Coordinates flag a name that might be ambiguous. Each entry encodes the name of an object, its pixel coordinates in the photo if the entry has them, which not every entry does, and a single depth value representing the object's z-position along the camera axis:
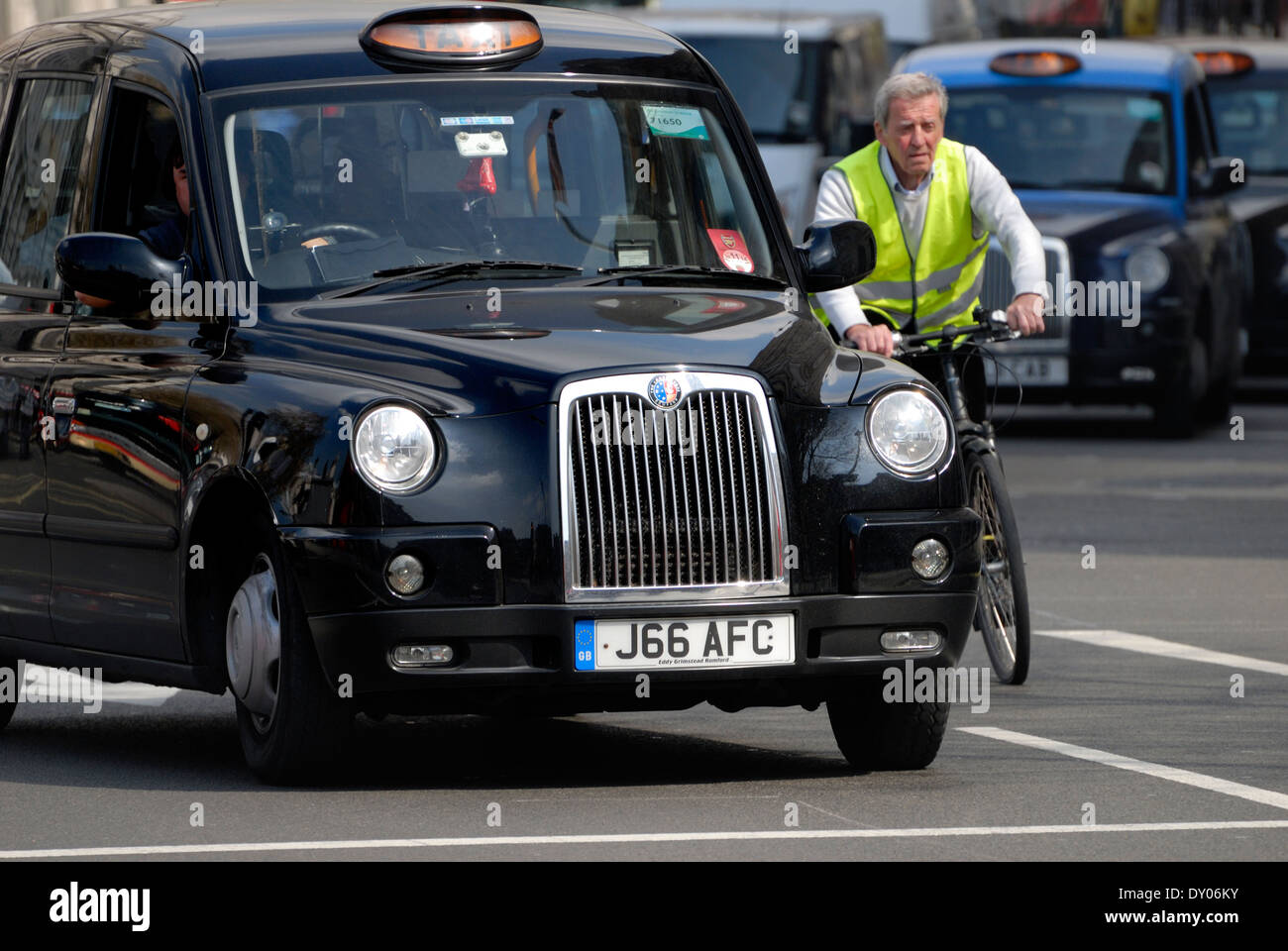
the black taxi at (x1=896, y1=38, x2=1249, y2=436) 21.89
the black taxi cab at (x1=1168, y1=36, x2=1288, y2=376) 25.72
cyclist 11.09
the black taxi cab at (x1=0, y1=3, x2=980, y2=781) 8.04
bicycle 10.76
